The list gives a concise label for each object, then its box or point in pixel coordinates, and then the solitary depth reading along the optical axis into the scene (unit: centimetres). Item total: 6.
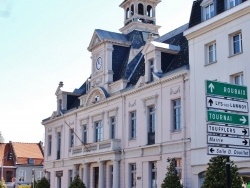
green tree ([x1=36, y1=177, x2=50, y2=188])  4669
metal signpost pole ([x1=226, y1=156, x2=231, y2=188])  1000
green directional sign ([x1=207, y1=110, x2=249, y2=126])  1005
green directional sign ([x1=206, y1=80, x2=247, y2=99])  1020
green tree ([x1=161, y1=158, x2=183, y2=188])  2784
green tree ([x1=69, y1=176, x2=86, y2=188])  3816
